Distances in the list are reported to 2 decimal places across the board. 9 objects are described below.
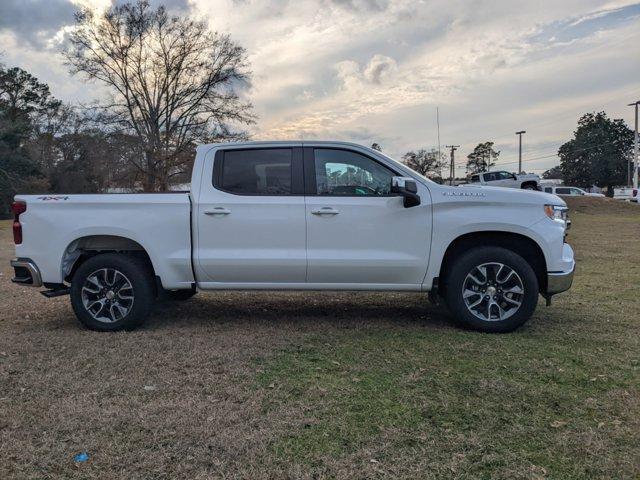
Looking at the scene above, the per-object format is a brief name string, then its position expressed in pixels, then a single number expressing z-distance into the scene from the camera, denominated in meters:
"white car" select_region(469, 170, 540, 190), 30.42
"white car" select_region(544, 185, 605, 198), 48.81
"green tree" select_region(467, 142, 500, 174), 89.81
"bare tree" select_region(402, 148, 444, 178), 65.12
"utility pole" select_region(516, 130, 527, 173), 62.50
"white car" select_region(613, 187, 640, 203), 50.41
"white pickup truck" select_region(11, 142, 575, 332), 5.32
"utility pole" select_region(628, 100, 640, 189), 46.25
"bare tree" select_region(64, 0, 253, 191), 36.84
